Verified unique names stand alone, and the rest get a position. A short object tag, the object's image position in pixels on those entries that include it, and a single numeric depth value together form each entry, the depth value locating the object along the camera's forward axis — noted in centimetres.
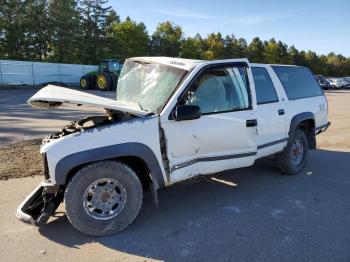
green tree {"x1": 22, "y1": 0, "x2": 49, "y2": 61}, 4681
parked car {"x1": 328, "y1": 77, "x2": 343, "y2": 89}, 5294
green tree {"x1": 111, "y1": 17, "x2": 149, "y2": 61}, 5434
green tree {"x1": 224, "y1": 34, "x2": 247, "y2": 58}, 7081
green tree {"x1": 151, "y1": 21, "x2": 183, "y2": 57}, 5967
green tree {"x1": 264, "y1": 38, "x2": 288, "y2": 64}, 7450
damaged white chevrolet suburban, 405
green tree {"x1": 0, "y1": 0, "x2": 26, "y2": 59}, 4475
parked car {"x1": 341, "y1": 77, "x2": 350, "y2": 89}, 5534
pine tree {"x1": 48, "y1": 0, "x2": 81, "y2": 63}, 5009
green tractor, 2766
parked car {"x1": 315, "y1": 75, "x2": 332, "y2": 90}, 5138
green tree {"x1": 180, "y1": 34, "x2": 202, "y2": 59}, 6001
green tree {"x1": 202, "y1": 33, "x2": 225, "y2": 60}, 6693
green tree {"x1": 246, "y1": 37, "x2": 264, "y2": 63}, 7394
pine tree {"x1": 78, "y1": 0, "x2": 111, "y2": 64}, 5350
